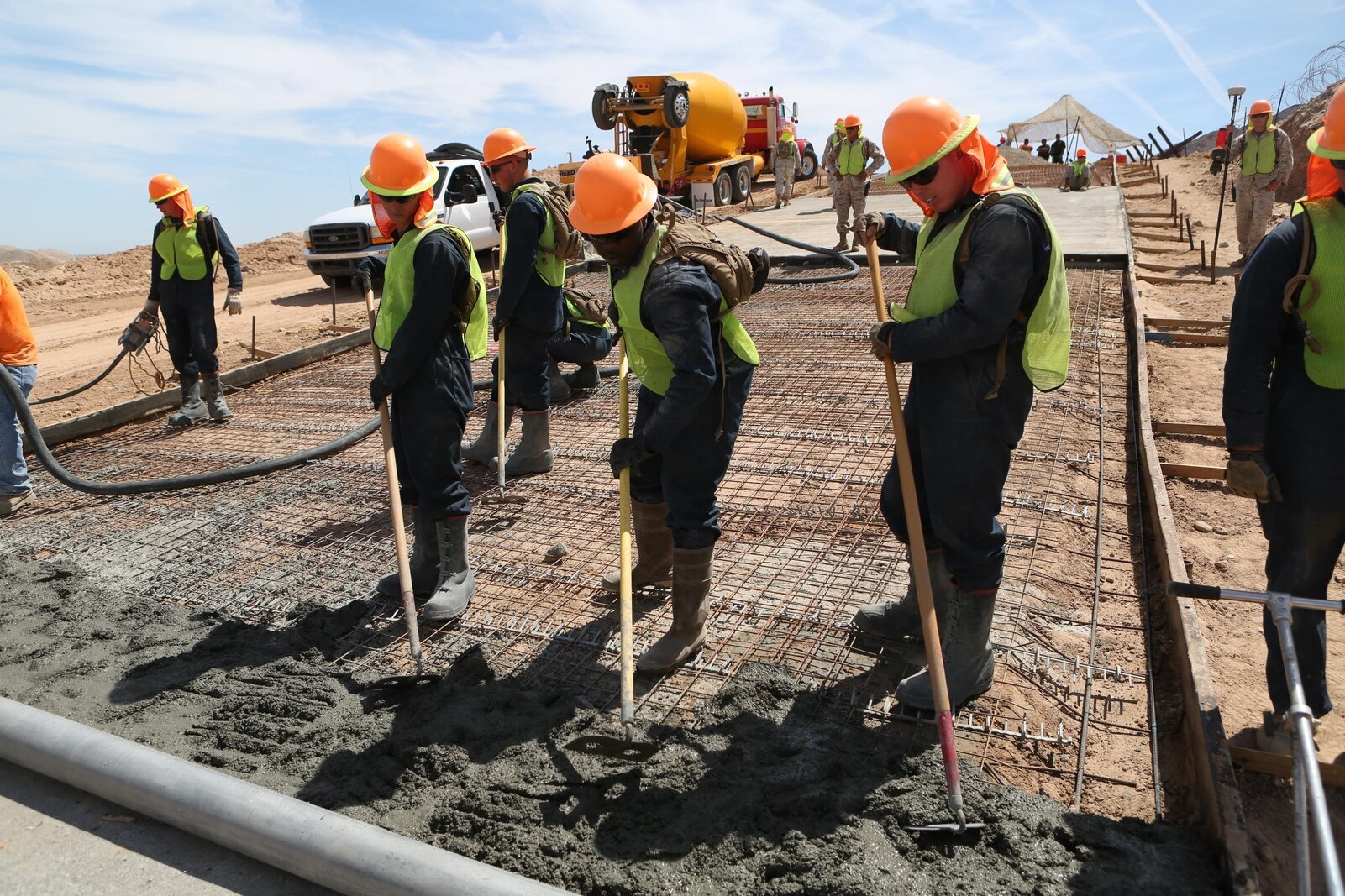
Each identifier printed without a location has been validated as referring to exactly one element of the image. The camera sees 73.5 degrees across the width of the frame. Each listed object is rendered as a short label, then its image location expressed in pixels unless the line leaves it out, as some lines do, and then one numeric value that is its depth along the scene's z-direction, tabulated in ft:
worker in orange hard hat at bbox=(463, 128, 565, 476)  15.48
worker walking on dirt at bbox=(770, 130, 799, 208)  63.72
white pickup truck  40.43
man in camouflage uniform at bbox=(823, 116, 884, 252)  37.65
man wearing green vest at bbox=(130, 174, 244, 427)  20.06
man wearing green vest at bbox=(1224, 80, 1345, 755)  7.55
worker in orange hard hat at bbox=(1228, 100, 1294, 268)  32.65
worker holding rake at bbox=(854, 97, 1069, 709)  7.82
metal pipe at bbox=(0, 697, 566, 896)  6.68
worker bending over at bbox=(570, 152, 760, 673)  8.93
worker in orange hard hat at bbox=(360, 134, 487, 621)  10.98
